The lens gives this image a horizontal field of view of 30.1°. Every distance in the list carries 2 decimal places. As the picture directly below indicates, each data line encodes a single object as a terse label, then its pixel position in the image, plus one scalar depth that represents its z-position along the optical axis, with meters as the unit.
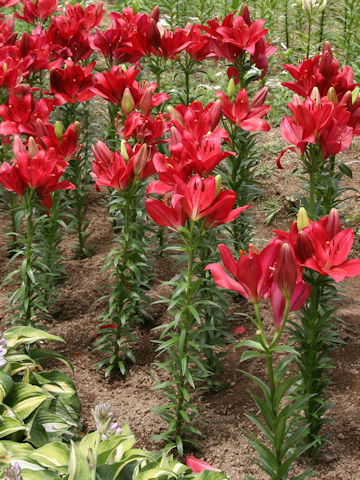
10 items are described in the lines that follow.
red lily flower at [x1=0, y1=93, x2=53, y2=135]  3.10
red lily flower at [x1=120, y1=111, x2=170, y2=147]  2.85
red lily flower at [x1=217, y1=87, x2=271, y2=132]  2.93
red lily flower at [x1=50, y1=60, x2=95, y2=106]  3.44
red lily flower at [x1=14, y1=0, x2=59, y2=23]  4.41
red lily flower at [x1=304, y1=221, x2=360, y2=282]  1.84
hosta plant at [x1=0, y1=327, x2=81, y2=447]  2.44
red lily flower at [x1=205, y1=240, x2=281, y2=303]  1.77
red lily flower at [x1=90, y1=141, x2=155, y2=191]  2.59
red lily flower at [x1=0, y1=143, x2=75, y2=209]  2.65
